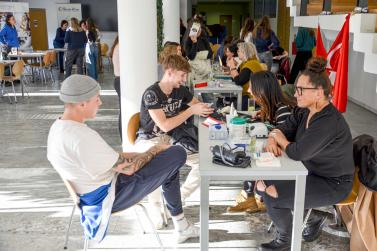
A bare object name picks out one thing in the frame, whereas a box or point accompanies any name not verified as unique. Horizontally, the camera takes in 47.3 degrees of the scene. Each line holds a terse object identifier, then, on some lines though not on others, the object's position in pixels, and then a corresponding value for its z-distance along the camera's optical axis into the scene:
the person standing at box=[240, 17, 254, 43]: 7.83
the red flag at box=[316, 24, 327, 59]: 4.61
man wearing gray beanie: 2.09
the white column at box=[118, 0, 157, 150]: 3.63
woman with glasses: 2.28
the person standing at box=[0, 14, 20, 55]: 9.74
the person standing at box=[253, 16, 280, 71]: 7.69
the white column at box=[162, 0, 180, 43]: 8.10
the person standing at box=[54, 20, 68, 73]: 12.10
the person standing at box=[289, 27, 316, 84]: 8.01
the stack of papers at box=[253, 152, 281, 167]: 2.20
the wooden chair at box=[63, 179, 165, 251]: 2.19
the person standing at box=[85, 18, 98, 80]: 10.28
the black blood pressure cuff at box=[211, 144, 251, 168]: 2.15
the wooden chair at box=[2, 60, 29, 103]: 7.92
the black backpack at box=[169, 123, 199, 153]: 3.18
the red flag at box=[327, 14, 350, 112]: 3.82
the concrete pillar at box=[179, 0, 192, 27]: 13.52
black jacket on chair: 2.33
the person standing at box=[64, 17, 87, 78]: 9.93
